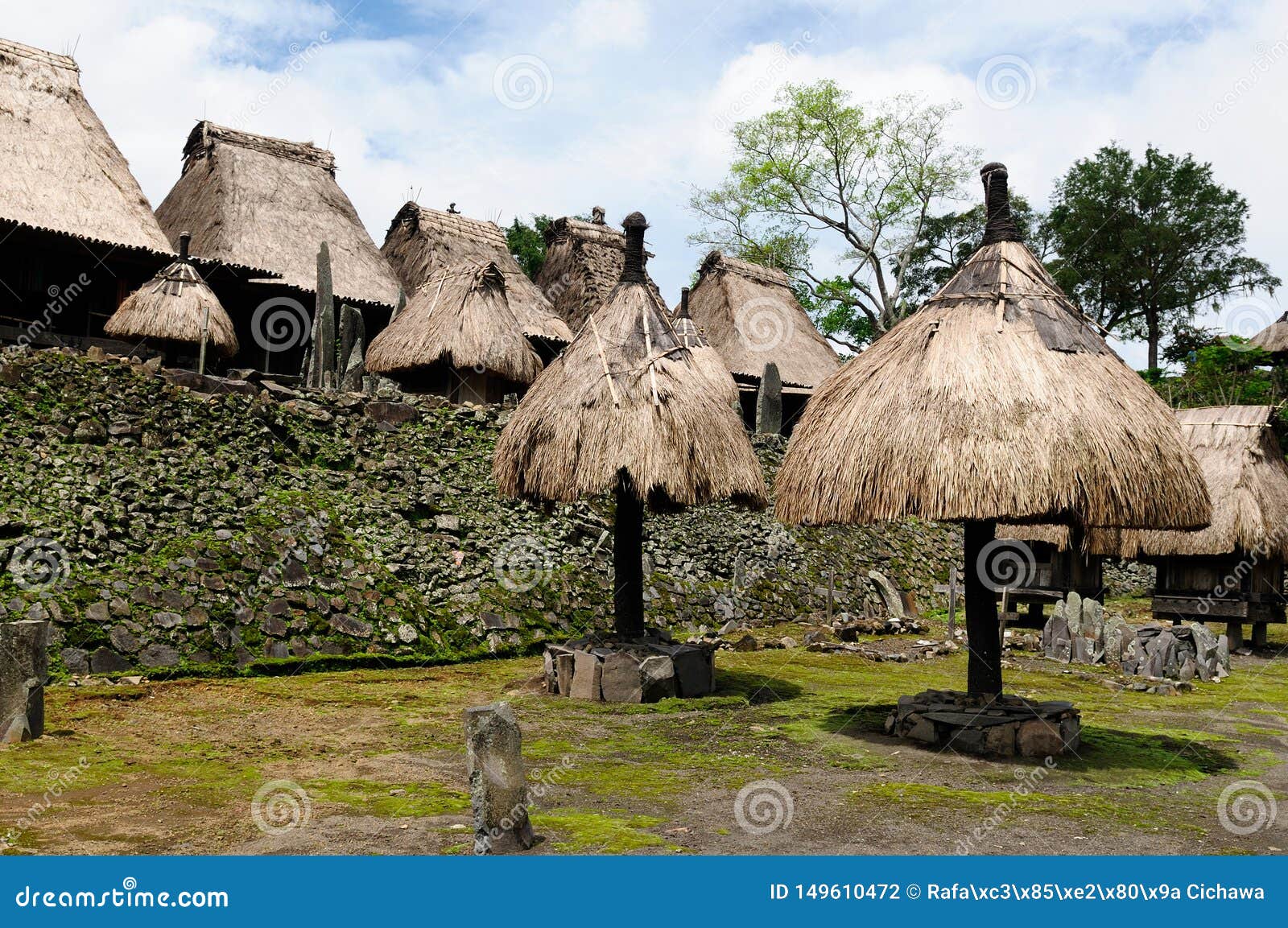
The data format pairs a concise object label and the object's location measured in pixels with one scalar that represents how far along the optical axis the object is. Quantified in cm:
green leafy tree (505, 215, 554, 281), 3588
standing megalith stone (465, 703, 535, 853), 469
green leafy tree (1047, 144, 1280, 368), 3216
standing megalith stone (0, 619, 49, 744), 686
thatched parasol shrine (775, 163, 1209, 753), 673
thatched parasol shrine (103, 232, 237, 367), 1580
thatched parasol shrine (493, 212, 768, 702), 895
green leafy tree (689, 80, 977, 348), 3281
